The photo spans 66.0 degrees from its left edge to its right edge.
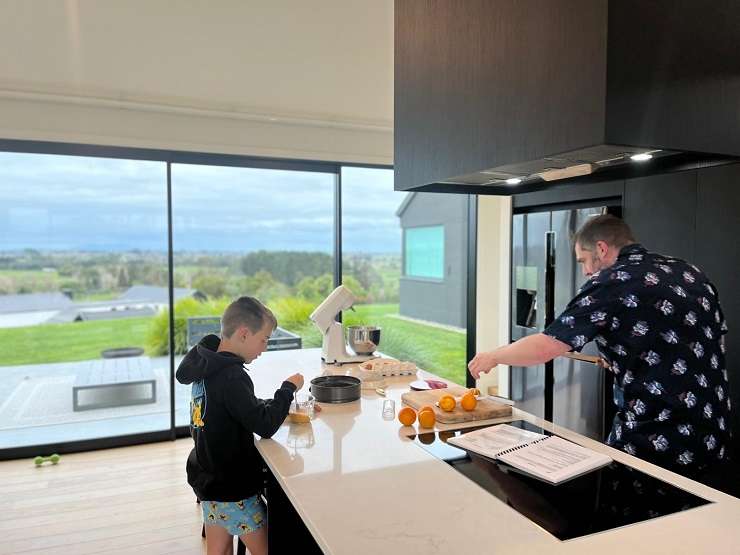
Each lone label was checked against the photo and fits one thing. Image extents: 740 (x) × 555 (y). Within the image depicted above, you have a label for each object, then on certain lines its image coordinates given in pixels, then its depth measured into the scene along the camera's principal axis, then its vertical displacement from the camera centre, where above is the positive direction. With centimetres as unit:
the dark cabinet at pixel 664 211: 276 +21
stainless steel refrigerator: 336 -41
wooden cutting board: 193 -55
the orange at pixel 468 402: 196 -52
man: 172 -30
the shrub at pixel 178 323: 440 -56
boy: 180 -56
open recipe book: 148 -57
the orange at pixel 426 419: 185 -55
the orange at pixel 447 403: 195 -52
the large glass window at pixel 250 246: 445 +4
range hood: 117 +39
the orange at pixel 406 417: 189 -55
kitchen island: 114 -58
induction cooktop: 124 -58
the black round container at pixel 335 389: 219 -54
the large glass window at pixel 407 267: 500 -15
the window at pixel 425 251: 534 +0
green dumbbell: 388 -144
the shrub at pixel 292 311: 475 -51
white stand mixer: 285 -39
